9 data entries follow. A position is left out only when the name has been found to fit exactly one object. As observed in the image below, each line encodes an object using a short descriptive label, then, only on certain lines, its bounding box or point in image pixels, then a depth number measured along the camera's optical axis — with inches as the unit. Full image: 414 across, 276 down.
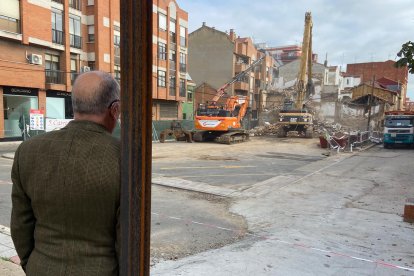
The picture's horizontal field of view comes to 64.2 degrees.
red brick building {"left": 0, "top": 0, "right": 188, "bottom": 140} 850.1
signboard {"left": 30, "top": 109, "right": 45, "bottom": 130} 748.6
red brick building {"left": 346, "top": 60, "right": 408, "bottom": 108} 2033.5
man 61.1
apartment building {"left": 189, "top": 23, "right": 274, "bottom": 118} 1952.5
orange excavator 946.7
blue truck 869.2
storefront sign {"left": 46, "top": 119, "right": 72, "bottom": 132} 767.1
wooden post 55.1
